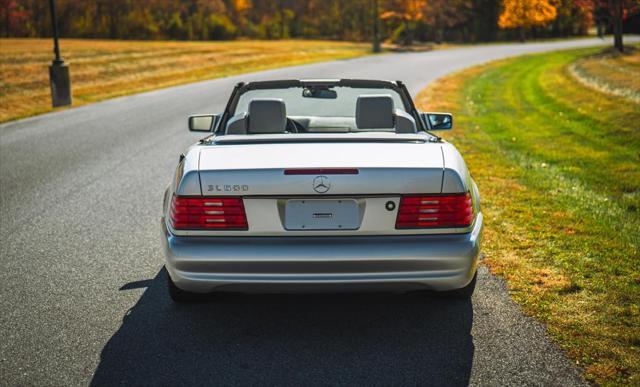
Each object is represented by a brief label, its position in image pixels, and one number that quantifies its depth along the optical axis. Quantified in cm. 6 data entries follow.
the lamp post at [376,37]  5288
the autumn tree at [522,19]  3922
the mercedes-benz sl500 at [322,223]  361
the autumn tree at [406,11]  6300
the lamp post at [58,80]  1866
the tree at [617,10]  3541
